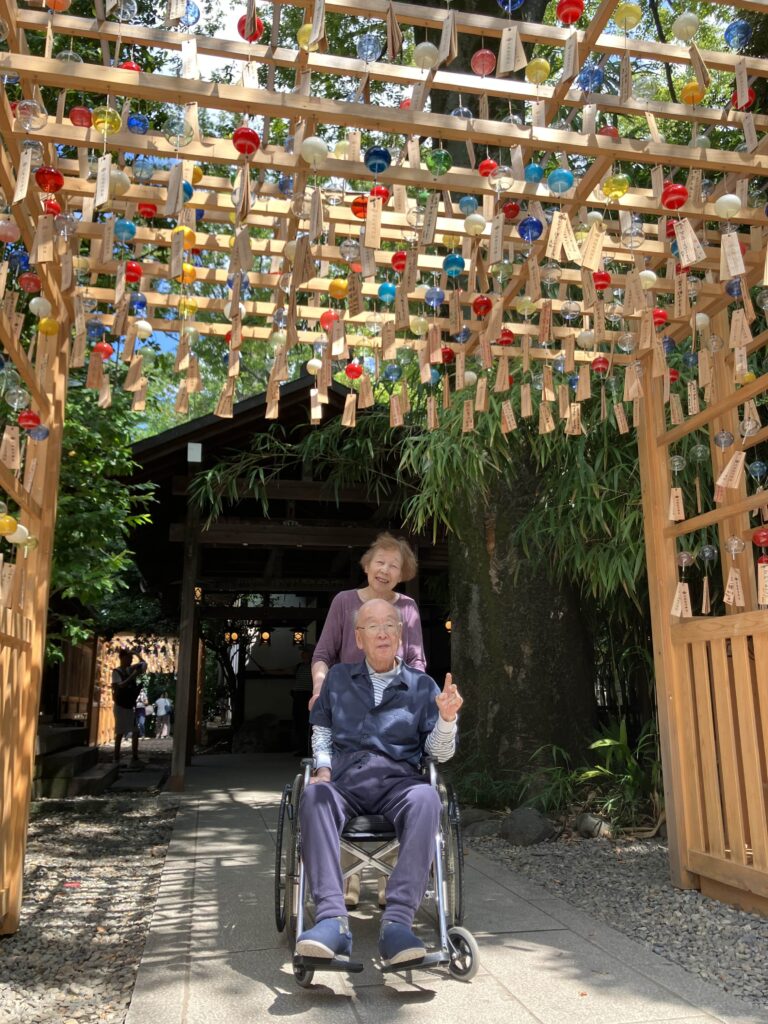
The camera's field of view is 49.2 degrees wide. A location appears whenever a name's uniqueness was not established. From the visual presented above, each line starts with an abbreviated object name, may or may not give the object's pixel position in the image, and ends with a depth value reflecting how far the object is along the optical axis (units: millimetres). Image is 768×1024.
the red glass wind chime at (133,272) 2826
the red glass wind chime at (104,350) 3114
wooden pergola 2215
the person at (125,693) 9352
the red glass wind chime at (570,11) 2188
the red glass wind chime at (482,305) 3191
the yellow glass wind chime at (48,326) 2996
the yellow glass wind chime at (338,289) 3086
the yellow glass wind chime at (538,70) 2287
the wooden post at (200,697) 14939
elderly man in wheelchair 2152
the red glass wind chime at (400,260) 2863
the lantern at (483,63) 2279
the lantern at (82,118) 2287
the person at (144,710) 17859
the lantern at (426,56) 2152
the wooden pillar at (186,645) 7035
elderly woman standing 3133
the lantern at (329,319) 3141
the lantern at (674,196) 2500
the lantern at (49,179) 2436
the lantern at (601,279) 2977
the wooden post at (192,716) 10362
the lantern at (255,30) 2105
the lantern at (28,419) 2766
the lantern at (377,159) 2328
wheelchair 2170
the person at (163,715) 18559
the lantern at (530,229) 2572
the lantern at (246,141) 2166
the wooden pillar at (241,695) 13499
